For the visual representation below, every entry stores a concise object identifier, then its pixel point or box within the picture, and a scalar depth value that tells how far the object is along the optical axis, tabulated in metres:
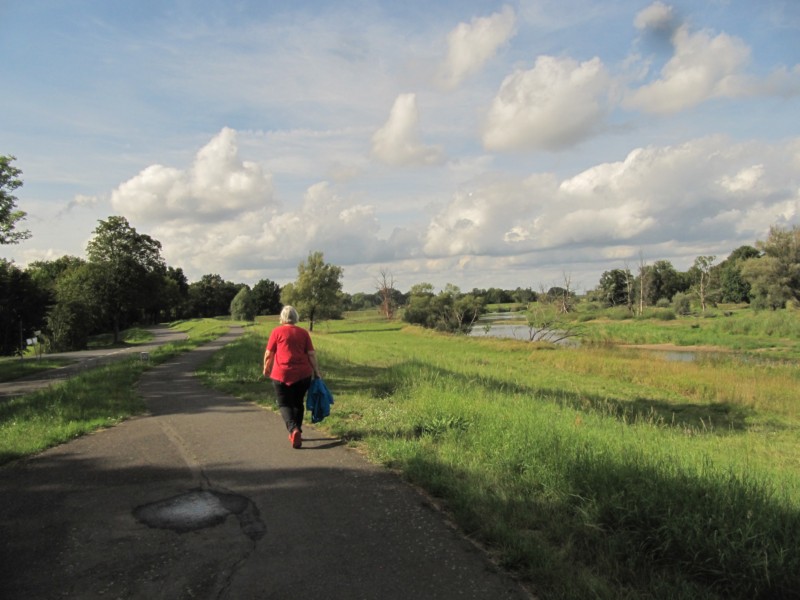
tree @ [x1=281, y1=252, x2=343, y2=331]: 63.94
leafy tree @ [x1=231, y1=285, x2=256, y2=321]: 95.69
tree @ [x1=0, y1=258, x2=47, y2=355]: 32.66
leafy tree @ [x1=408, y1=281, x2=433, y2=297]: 88.82
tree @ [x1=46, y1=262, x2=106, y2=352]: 41.77
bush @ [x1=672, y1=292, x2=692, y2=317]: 82.75
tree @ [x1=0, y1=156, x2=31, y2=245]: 27.64
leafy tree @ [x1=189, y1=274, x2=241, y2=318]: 125.62
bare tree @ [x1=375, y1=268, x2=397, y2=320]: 93.88
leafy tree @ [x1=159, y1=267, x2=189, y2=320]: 96.56
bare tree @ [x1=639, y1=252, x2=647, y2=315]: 86.34
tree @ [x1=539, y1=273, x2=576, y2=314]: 62.41
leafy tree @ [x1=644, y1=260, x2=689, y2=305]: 103.94
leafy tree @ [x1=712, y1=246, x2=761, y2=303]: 94.75
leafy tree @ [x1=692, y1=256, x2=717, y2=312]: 85.25
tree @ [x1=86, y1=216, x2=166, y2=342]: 47.41
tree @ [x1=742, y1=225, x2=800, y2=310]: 58.06
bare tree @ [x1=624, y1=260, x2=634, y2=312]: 93.12
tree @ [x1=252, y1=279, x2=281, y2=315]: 122.36
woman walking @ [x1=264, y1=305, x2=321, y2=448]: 7.12
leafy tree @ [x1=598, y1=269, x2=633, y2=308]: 102.98
